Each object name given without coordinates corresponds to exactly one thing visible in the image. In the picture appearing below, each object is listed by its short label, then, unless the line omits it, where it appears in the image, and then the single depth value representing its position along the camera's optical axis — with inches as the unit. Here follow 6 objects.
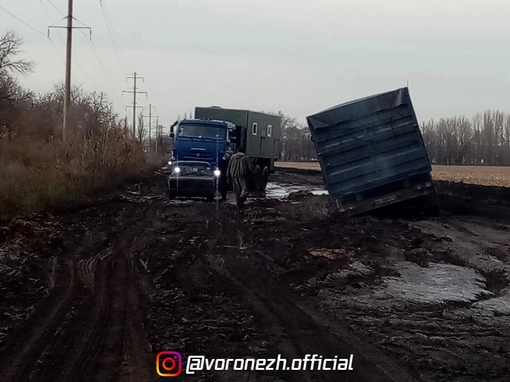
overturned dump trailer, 649.6
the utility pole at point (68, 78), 1296.8
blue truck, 974.4
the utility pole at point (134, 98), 3187.0
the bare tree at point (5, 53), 1977.1
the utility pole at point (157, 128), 5046.3
